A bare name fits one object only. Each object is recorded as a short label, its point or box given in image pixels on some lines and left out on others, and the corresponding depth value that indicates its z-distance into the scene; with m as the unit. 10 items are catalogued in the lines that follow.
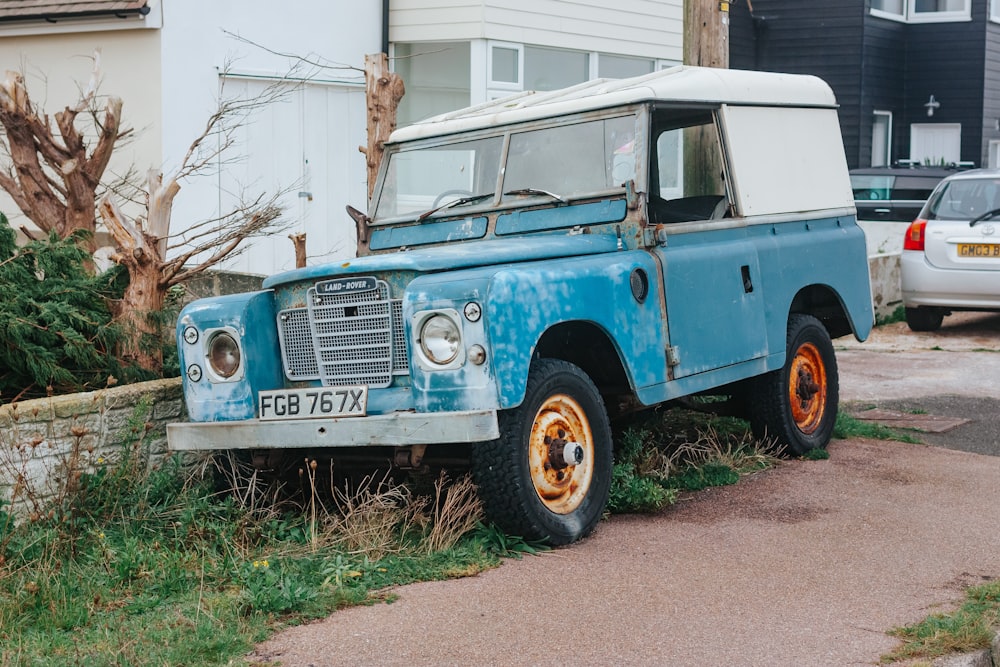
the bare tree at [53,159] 8.51
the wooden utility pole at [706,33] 9.66
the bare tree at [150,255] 7.75
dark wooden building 24.48
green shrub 7.12
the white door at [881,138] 25.94
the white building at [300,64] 12.76
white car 13.48
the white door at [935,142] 26.29
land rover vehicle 5.90
